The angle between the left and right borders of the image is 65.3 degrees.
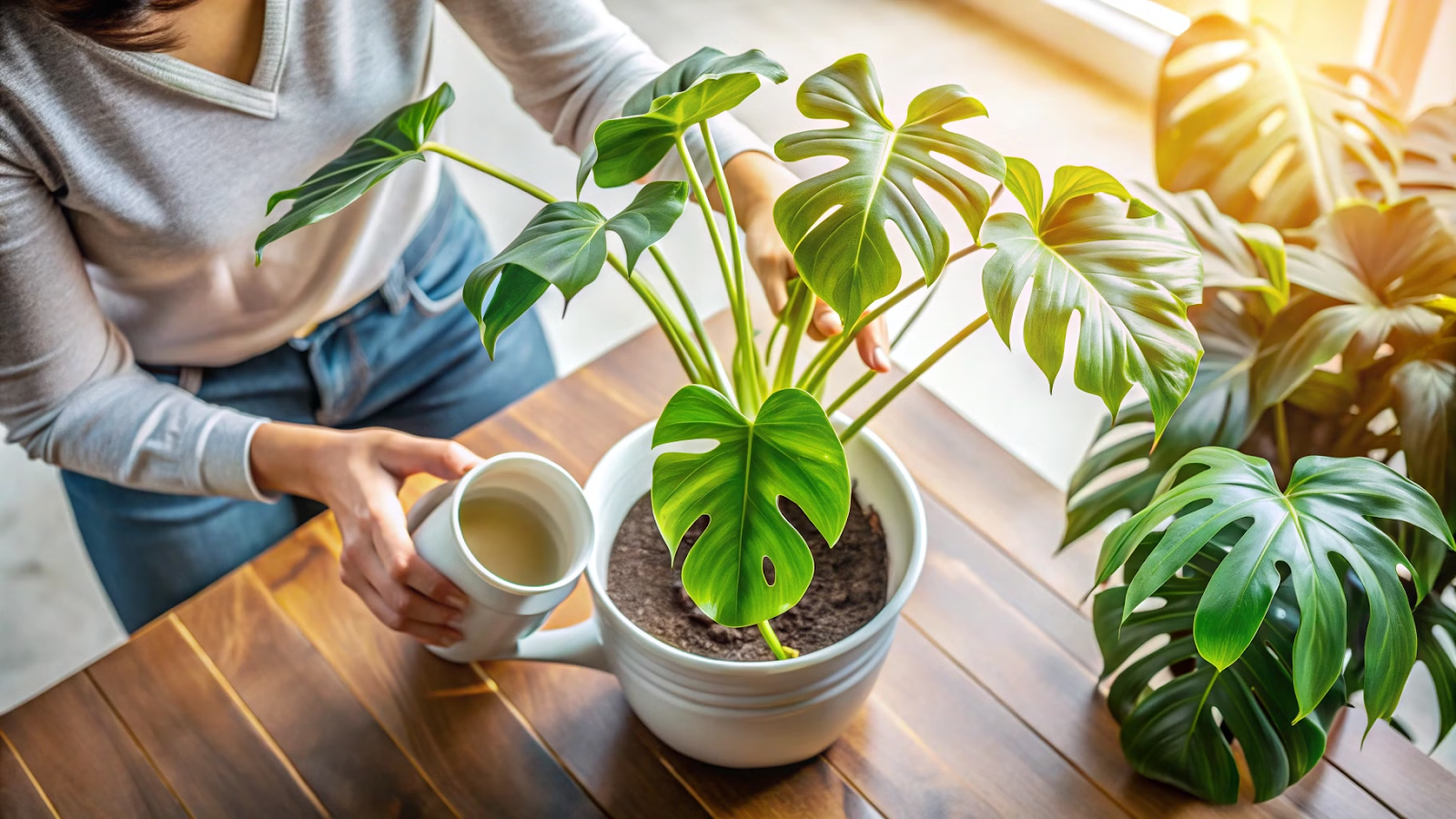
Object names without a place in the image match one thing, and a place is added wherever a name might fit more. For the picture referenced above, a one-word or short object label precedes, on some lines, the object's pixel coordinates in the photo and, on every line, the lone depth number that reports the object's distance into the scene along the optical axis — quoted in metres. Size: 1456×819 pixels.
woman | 0.85
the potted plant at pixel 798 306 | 0.58
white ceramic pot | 0.71
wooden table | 0.83
